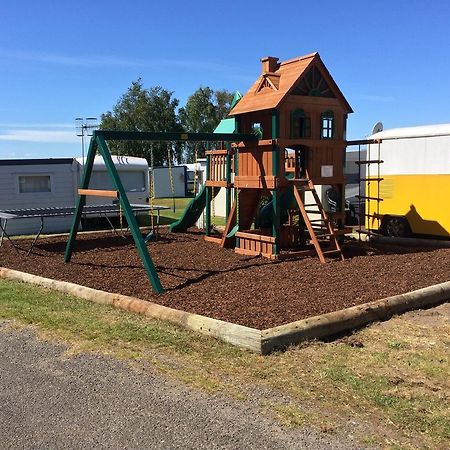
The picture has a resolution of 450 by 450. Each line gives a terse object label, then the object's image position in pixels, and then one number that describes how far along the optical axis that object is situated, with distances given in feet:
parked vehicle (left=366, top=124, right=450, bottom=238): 39.04
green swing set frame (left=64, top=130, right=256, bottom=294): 23.72
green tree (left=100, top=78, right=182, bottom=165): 159.33
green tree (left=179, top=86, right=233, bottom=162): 176.35
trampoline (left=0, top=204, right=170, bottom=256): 38.10
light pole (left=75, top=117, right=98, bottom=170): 64.98
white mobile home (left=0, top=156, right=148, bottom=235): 52.03
